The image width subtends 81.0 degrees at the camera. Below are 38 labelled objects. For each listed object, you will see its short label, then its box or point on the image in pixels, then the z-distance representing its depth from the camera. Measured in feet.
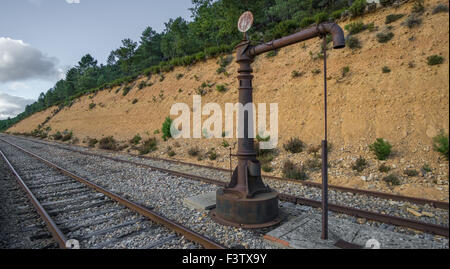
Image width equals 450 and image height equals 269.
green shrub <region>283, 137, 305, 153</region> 37.12
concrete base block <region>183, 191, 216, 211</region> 19.80
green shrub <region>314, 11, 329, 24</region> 59.12
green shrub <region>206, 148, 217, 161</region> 42.73
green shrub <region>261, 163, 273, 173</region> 33.44
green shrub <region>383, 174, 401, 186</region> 23.50
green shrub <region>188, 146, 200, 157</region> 46.29
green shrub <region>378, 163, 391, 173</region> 26.37
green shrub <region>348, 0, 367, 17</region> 54.19
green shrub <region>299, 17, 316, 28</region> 62.23
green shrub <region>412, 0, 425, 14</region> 43.88
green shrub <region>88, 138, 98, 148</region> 74.08
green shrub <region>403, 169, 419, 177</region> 24.08
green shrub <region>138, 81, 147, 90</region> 107.76
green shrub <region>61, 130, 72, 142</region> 99.99
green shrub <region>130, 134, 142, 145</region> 66.86
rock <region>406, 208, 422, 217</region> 17.11
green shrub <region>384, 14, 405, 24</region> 46.87
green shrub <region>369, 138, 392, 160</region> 28.17
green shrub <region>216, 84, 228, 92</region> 67.62
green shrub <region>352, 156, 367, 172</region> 28.14
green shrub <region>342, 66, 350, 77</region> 45.45
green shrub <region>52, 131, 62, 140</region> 106.83
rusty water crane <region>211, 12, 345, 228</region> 16.26
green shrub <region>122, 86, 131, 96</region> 115.81
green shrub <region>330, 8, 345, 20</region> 58.70
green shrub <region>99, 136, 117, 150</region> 64.36
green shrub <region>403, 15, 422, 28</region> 42.37
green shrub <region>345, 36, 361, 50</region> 48.82
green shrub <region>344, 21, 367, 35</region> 50.88
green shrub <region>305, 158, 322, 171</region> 31.09
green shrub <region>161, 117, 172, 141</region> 61.57
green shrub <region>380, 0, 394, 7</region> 51.31
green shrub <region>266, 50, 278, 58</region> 66.54
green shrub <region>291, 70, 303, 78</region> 53.37
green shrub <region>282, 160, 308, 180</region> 28.68
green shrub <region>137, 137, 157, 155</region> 54.81
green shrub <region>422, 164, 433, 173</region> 23.67
